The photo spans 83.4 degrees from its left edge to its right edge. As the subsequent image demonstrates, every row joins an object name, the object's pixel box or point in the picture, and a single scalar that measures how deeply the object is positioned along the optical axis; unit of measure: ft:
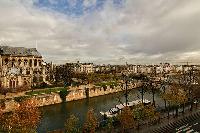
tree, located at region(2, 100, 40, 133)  54.58
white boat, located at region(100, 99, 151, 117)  97.91
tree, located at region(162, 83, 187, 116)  86.97
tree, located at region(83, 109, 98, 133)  65.04
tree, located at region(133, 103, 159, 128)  73.74
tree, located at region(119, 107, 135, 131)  66.55
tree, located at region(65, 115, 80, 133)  63.19
